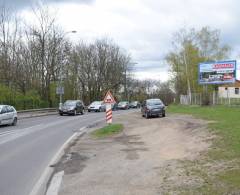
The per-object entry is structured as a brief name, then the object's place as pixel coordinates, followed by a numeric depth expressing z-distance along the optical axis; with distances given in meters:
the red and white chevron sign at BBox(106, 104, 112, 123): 14.95
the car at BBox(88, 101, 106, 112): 35.74
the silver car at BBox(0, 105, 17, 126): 17.23
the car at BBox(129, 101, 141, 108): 49.44
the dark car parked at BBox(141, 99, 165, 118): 21.18
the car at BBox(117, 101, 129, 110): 44.29
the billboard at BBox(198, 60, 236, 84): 27.83
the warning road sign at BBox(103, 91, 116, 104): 14.65
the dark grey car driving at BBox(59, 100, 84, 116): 28.15
